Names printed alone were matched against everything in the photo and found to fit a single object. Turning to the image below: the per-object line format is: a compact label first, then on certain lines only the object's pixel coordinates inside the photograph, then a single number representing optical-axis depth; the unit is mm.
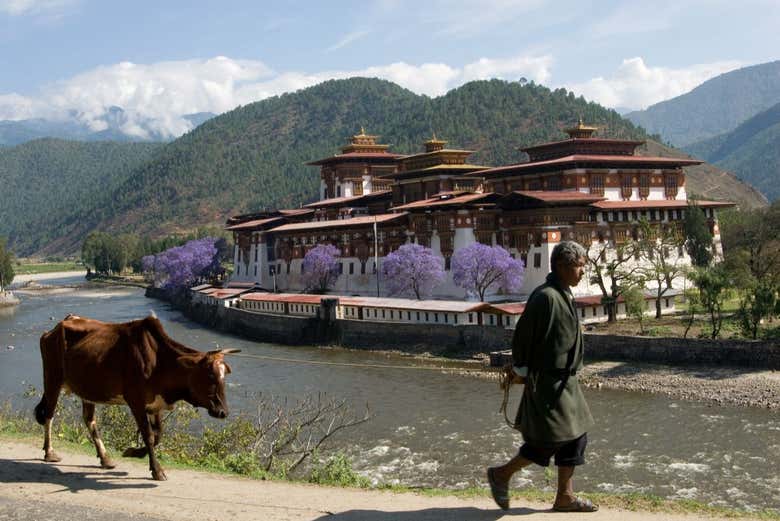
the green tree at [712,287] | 45344
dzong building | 63750
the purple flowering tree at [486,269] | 62094
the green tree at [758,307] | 43312
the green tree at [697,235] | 66438
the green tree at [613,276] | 53219
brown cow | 12344
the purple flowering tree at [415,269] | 66312
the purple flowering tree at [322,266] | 79438
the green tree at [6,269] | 116162
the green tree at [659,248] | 53719
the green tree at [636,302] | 49562
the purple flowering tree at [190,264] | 101250
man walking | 10008
